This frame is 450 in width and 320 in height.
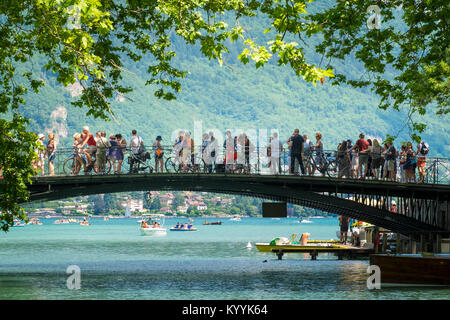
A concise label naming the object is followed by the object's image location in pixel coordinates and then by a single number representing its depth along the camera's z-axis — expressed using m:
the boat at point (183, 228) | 162.35
